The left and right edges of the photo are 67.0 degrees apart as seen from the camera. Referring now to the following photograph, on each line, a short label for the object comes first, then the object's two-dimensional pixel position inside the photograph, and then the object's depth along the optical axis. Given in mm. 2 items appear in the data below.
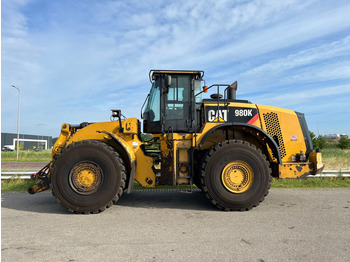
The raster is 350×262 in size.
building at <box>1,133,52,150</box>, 79312
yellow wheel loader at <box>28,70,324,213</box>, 4777
